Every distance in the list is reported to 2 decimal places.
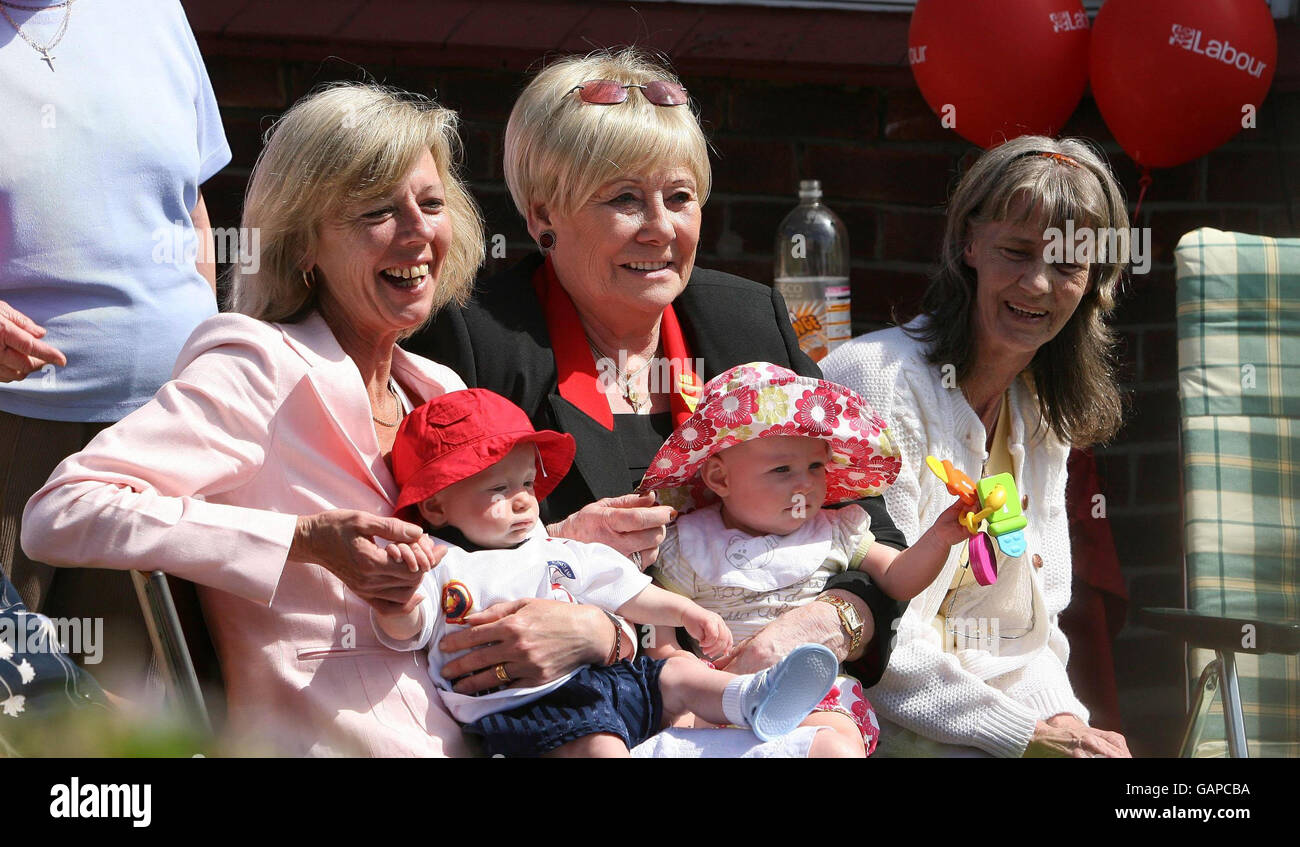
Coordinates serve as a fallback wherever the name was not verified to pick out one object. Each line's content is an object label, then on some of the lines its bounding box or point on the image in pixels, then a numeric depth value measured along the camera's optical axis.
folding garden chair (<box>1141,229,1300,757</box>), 4.05
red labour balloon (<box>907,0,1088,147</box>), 4.34
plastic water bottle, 4.14
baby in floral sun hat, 2.84
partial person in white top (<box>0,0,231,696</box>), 2.84
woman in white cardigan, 3.13
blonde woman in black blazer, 3.06
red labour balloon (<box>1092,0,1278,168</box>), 4.32
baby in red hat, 2.44
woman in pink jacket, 2.27
